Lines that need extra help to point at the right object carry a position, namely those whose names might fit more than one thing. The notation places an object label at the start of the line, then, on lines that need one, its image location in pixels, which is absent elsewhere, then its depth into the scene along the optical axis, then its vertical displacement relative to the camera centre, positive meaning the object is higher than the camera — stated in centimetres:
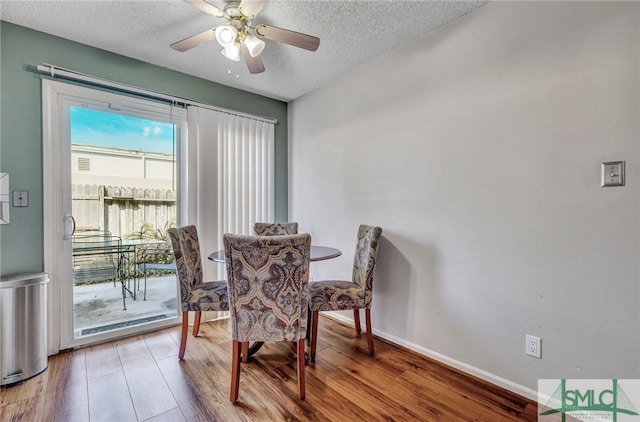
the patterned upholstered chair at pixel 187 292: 218 -65
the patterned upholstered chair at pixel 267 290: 161 -48
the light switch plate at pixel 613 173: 140 +17
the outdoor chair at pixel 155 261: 274 -52
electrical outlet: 167 -82
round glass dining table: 219 -38
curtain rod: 218 +106
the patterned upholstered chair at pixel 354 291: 217 -65
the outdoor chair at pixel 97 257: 239 -43
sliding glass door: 230 -2
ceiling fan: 165 +110
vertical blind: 289 +37
